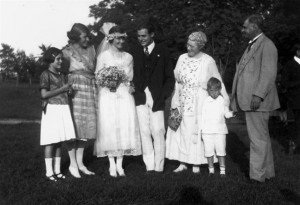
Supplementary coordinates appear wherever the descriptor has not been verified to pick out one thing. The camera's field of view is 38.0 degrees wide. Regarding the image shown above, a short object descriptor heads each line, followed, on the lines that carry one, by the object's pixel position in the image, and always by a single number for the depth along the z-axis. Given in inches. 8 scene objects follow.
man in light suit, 256.8
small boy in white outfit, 283.9
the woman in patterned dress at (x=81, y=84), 281.6
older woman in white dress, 292.7
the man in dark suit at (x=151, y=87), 291.9
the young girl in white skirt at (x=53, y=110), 266.2
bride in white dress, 284.2
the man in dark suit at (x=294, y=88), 378.0
